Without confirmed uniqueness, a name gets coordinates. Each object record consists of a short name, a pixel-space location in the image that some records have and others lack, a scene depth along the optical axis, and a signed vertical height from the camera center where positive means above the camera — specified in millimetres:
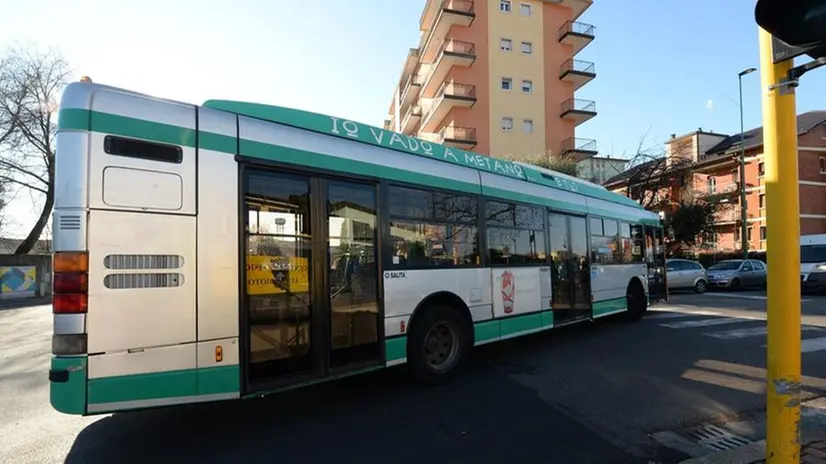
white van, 20328 -912
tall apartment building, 38656 +14307
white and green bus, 3801 -36
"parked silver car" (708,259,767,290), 23625 -1610
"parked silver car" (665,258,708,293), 22578 -1486
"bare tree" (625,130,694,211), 31172 +4324
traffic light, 2795 +1289
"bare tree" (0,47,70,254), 29469 +8115
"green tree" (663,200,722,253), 34625 +1560
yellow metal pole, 3156 -152
